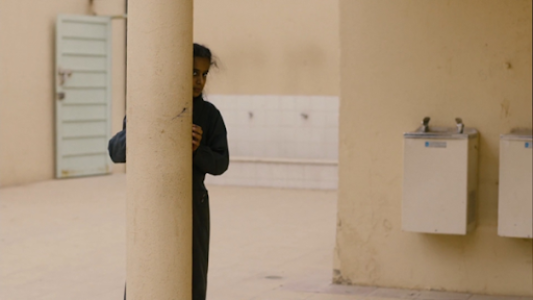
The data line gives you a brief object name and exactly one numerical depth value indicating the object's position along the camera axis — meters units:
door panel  10.93
